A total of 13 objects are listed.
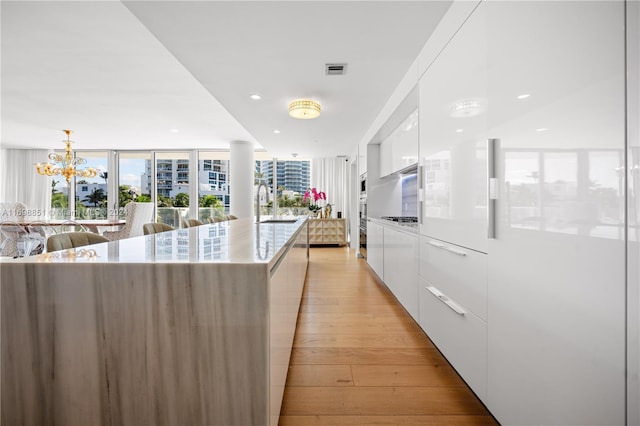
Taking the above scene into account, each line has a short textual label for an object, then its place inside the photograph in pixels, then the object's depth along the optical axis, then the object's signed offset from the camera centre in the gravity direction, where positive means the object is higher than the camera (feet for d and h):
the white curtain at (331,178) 26.68 +2.82
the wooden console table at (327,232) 23.71 -1.93
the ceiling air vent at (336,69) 8.79 +4.35
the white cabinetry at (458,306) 4.56 -1.82
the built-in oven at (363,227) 16.33 -1.08
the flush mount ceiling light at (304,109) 11.21 +3.90
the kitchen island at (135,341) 2.78 -1.30
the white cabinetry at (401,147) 8.66 +2.23
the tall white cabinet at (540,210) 2.57 -0.03
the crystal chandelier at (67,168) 17.28 +2.51
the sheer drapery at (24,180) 24.89 +2.58
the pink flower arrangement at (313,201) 20.07 +0.77
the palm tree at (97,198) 26.35 +1.02
